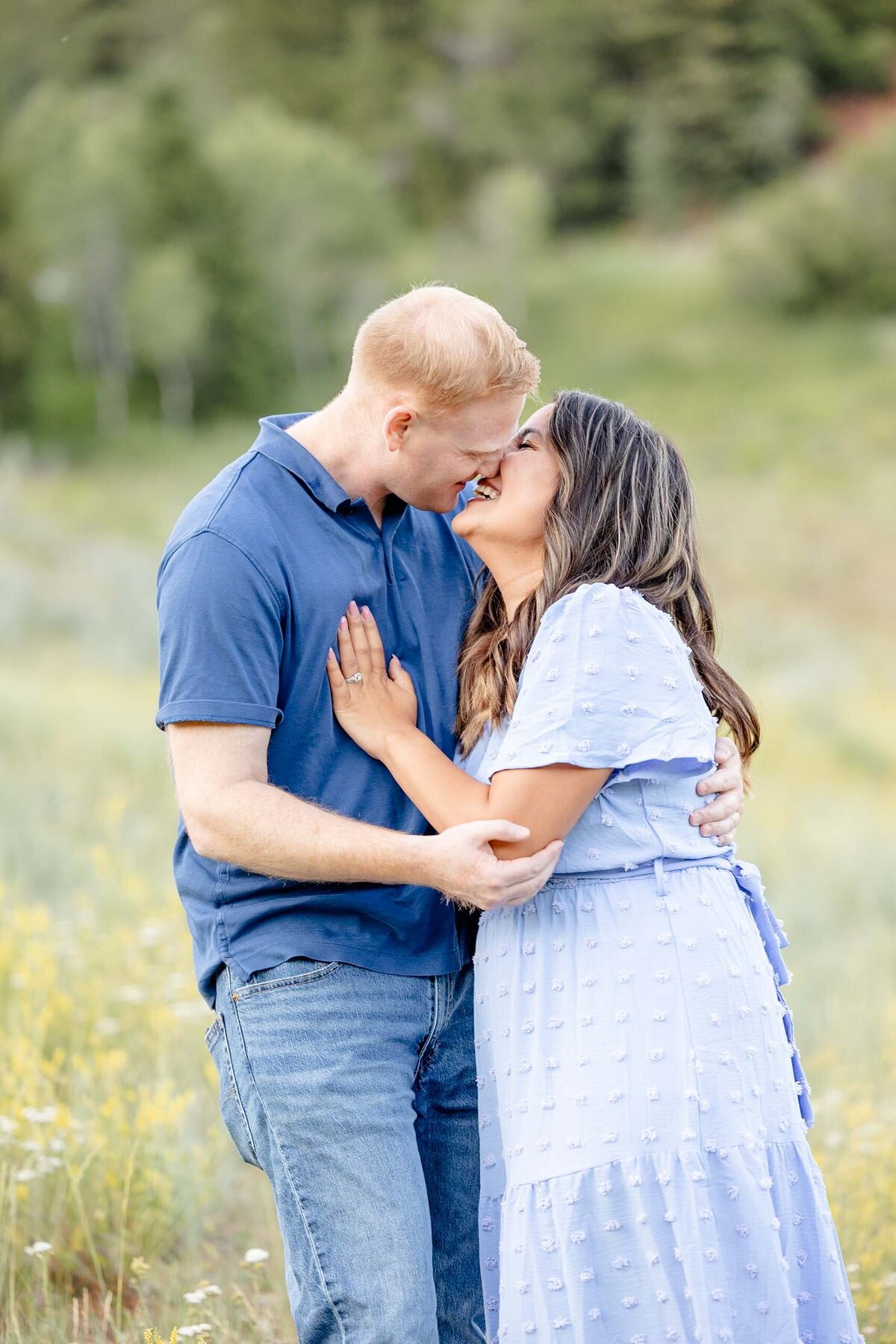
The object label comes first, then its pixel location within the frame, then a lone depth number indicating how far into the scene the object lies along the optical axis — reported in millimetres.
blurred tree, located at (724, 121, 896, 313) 45344
